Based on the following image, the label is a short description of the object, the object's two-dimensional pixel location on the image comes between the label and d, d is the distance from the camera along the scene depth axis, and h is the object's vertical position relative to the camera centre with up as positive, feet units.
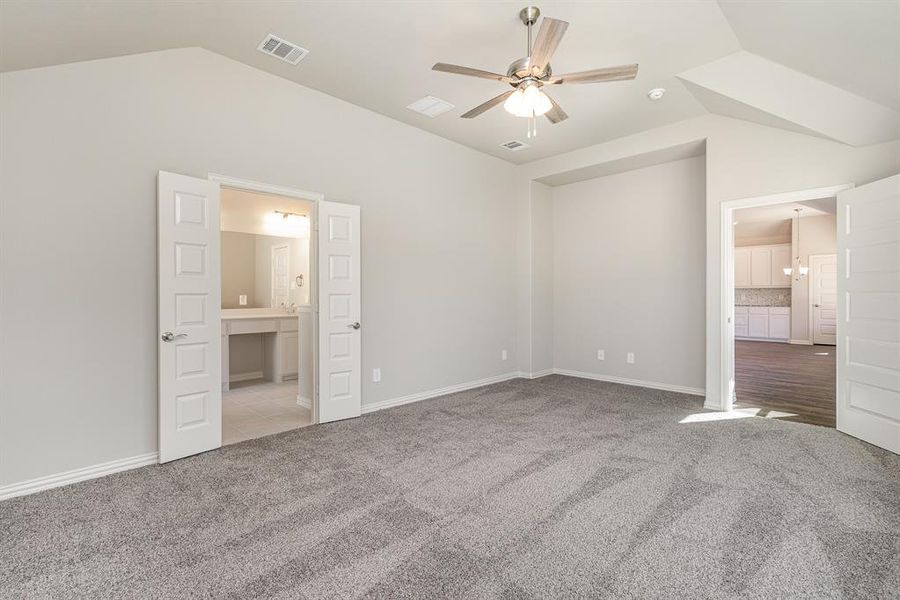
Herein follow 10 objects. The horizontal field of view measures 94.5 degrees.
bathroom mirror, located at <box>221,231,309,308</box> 21.35 +1.63
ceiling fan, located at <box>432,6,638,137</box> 8.38 +4.81
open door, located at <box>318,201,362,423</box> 13.04 -0.39
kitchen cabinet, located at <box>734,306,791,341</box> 34.17 -1.80
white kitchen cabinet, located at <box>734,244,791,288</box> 35.27 +3.14
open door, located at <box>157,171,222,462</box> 9.99 -0.40
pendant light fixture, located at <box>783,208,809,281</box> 32.12 +2.37
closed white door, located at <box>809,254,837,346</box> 31.22 +0.40
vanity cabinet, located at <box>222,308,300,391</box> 18.12 -1.68
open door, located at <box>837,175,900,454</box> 10.50 -0.31
